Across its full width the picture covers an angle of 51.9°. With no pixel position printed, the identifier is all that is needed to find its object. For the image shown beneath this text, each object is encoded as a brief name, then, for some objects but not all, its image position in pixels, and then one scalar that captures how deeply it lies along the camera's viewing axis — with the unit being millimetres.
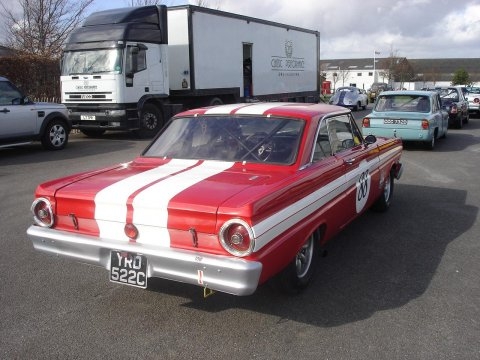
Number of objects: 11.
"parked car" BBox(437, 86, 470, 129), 17728
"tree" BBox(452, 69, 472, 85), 69562
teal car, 11570
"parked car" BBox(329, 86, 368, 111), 29205
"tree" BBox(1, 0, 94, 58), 21656
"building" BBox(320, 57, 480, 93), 73062
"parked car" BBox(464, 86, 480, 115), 22438
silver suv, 10727
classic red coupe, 3043
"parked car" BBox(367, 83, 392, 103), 43500
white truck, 13508
